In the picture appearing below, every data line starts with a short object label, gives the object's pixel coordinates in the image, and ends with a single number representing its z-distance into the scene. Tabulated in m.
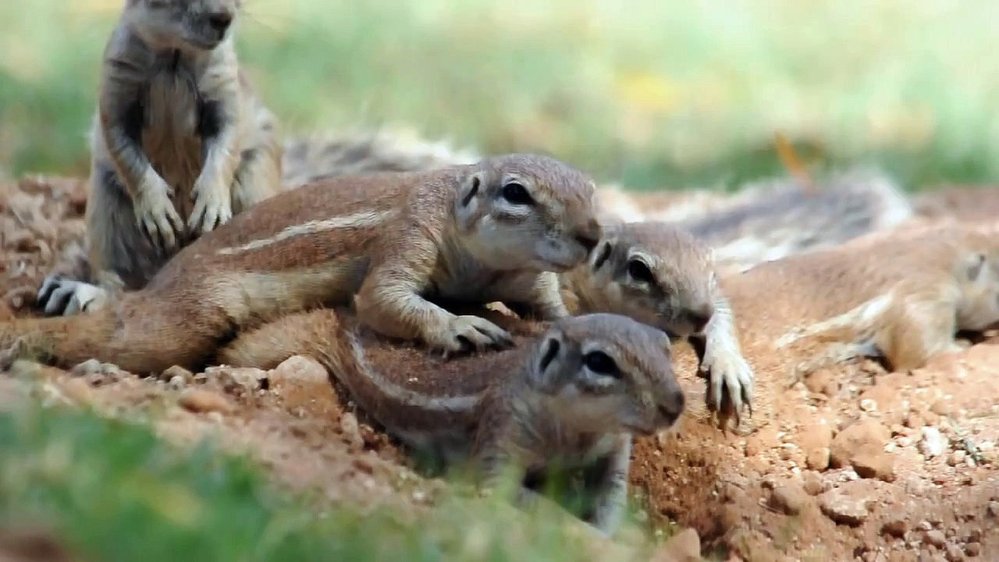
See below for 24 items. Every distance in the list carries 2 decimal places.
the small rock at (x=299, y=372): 10.04
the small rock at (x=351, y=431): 9.57
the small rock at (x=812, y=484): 10.10
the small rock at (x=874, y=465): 10.30
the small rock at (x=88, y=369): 10.07
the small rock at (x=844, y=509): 9.80
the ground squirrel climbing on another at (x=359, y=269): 10.03
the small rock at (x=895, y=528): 9.80
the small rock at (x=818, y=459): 10.54
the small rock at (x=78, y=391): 8.61
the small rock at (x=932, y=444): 10.56
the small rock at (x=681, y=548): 8.45
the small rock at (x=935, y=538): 9.72
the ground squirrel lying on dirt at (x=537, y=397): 8.72
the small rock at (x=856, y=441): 10.52
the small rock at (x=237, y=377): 9.80
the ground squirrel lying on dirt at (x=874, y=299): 11.64
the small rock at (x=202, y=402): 9.05
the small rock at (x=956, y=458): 10.43
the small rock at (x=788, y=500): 9.87
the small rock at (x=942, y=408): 10.96
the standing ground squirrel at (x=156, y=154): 11.84
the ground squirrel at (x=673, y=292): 10.17
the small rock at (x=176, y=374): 10.00
